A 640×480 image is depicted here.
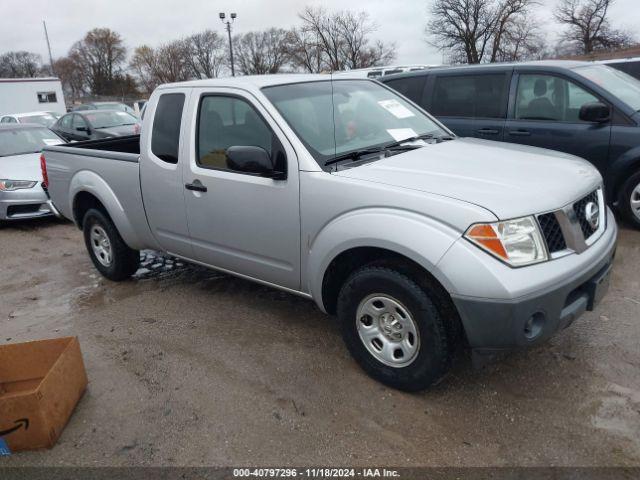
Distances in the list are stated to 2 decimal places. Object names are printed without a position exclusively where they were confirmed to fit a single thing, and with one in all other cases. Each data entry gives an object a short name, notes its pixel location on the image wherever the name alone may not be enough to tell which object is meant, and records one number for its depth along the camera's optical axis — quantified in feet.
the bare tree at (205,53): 198.80
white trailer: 89.76
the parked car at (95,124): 42.96
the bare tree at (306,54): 170.40
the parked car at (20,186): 25.70
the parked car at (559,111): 18.39
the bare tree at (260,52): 206.90
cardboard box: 9.16
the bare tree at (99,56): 238.89
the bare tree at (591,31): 167.12
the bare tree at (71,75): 239.71
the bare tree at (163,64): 196.54
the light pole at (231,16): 95.69
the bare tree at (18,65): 235.20
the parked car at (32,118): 56.42
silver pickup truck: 8.86
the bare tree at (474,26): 148.15
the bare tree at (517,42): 150.41
